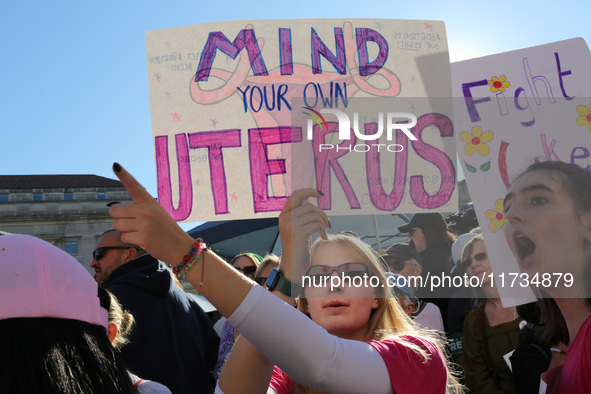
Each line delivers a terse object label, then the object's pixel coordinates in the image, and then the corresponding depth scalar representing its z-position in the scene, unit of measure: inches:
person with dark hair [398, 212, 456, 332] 99.2
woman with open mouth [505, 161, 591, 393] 63.7
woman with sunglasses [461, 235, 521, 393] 117.7
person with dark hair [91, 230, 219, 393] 119.1
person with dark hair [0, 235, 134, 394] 39.4
